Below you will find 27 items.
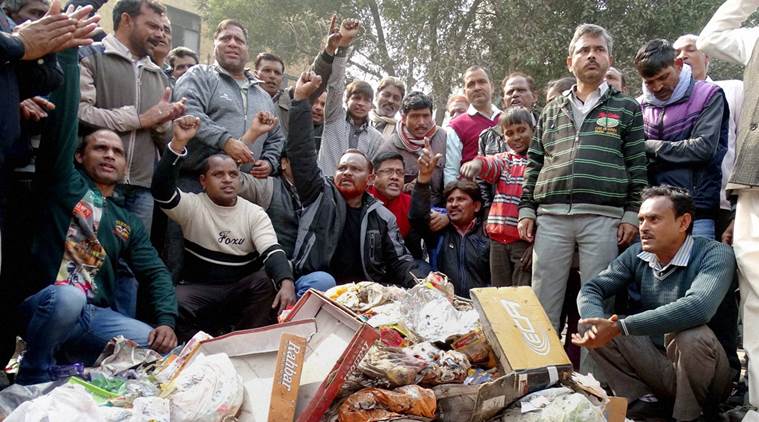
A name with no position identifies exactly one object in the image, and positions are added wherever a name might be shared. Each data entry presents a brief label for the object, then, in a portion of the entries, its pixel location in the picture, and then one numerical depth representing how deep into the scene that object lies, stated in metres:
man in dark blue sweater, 3.65
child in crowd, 4.73
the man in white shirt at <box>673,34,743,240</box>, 4.41
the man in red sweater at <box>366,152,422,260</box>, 5.26
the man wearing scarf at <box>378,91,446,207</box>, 5.57
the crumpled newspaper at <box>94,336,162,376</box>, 3.27
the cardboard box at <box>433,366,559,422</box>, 2.90
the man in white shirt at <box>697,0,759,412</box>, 3.54
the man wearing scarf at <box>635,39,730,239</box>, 4.26
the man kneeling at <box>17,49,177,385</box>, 3.30
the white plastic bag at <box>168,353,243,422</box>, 2.57
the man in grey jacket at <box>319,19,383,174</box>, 5.30
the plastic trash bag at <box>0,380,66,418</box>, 2.77
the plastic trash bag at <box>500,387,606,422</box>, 2.85
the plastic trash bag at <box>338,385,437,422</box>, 2.74
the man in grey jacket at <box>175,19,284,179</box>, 4.60
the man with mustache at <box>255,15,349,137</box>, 5.91
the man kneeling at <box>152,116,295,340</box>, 4.38
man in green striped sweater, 4.17
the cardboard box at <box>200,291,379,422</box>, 2.73
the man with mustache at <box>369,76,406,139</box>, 6.18
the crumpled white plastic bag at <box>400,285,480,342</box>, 3.44
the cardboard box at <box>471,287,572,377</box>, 3.22
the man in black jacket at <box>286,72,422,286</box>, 4.73
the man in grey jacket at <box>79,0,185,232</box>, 4.23
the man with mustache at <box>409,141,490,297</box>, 5.05
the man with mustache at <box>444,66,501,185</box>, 5.53
